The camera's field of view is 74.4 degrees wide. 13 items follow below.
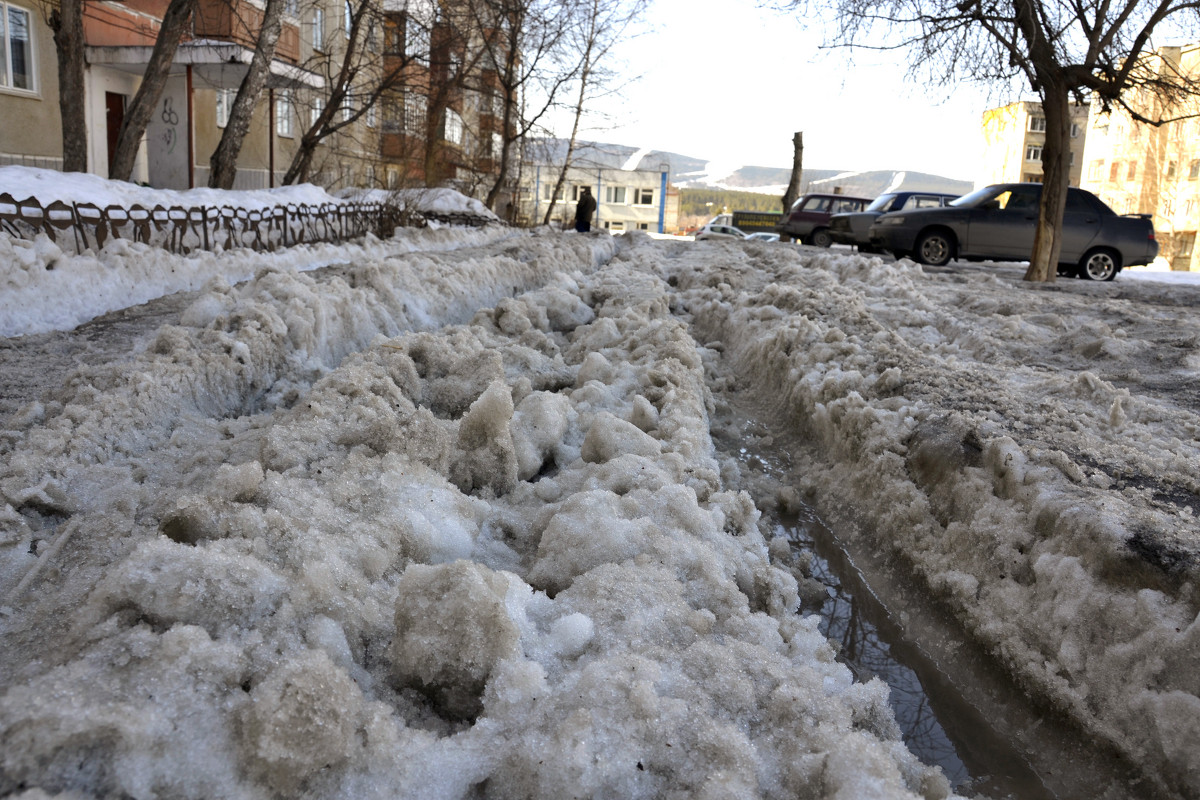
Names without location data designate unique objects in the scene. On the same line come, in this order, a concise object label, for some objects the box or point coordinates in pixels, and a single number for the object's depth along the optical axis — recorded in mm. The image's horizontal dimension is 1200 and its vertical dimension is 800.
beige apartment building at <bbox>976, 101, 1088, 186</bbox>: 46531
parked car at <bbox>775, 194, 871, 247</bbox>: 21000
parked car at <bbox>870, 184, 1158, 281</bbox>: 12375
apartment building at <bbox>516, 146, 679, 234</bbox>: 58688
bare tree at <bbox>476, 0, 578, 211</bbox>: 18203
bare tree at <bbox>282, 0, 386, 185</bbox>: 12234
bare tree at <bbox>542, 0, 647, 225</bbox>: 21844
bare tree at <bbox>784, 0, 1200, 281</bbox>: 9375
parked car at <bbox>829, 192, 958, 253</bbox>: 16141
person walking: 20484
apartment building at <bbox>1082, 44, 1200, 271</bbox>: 39969
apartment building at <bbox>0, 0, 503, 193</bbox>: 12727
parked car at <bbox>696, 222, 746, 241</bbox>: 30136
